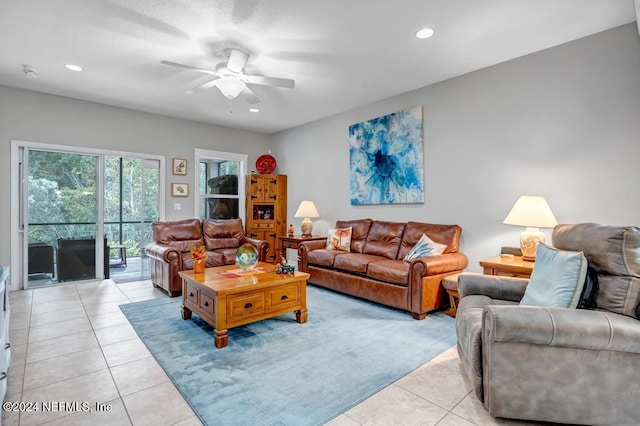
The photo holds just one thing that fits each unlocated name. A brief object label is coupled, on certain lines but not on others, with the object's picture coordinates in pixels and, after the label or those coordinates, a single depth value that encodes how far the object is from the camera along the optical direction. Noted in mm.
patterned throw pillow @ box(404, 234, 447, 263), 3689
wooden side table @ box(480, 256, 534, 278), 2801
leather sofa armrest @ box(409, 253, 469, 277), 3291
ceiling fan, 3174
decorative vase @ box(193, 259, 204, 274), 3344
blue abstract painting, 4328
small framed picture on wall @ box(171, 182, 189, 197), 5676
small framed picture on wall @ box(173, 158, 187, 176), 5707
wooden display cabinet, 6324
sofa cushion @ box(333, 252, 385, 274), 3904
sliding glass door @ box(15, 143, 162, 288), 4586
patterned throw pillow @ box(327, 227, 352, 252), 4734
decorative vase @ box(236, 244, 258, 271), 3355
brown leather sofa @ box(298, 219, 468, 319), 3346
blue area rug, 1892
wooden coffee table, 2699
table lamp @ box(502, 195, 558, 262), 2918
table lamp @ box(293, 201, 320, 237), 5594
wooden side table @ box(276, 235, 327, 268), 5153
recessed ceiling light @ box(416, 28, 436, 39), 2879
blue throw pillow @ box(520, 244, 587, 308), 1829
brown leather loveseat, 4156
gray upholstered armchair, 1581
